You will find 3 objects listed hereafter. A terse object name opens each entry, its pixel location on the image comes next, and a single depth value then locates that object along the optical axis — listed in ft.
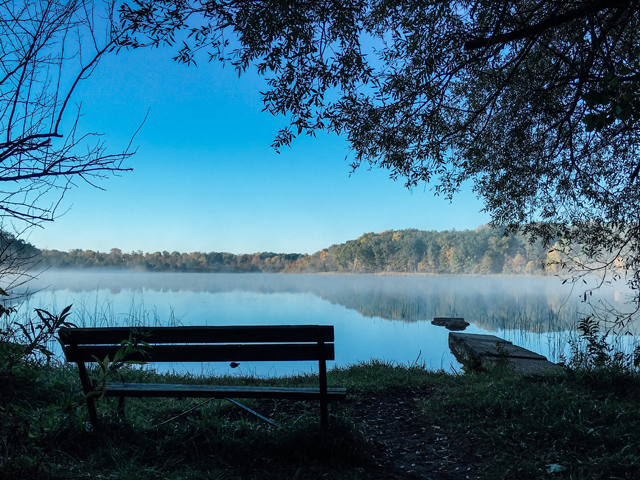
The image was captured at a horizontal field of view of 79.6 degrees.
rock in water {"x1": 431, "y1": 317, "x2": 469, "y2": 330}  41.04
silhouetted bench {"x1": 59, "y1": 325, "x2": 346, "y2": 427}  8.71
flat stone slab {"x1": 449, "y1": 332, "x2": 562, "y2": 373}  17.47
